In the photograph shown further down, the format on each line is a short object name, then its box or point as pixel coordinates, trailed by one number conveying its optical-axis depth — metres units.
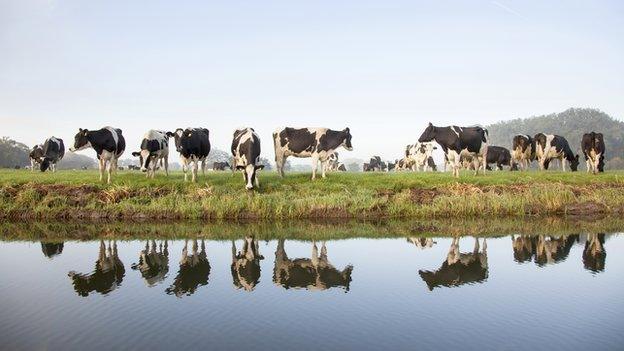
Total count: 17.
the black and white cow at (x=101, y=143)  23.69
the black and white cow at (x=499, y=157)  40.25
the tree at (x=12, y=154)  77.94
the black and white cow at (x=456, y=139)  26.77
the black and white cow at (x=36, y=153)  36.64
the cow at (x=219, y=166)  54.47
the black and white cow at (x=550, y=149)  32.62
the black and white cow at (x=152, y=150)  23.89
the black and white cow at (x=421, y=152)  40.62
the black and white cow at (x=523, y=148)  33.81
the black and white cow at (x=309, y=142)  25.34
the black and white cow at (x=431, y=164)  46.08
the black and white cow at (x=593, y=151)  29.53
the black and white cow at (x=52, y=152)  32.70
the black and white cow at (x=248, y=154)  22.48
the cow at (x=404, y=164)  43.81
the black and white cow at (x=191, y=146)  23.81
